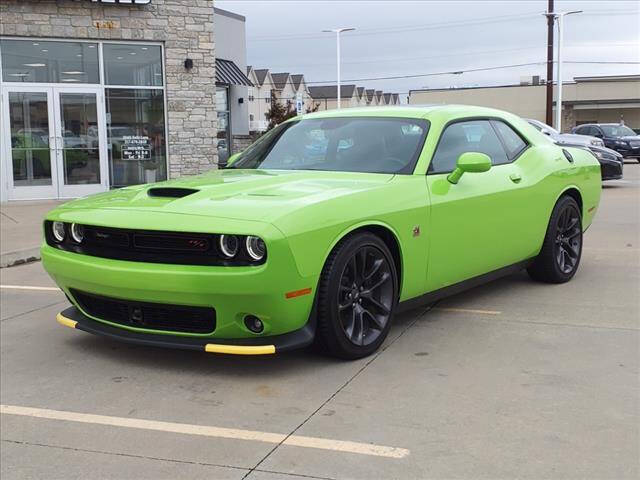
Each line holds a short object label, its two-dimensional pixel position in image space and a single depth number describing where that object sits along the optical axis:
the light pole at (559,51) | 31.42
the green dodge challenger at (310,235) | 3.79
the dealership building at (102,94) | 14.20
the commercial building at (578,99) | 59.31
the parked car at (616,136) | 26.33
